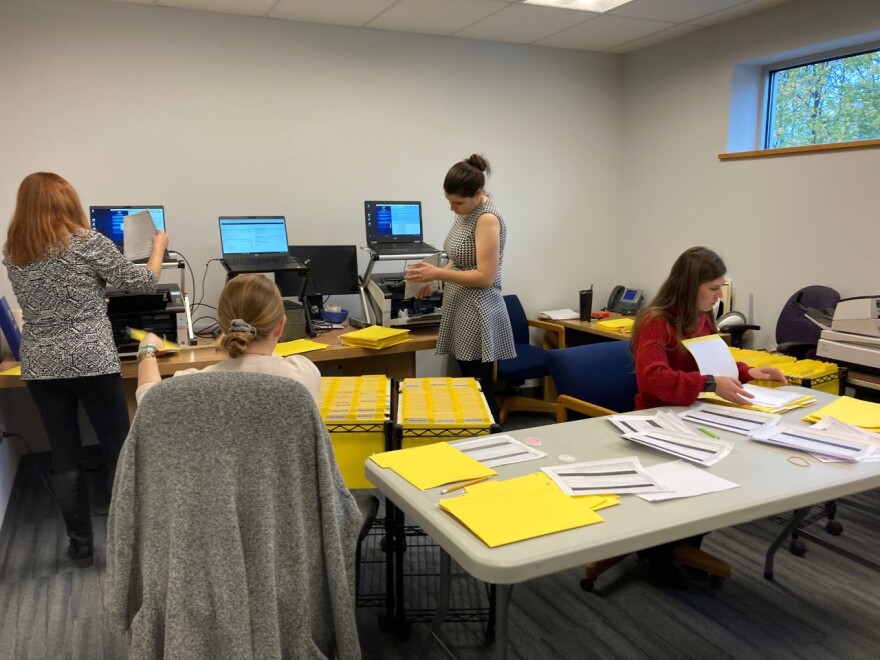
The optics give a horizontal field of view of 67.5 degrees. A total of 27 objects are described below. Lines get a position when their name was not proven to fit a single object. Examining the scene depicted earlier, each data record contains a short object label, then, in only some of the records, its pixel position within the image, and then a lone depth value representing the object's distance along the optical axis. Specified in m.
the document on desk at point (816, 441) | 1.71
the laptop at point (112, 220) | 3.15
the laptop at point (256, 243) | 3.40
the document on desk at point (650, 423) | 1.91
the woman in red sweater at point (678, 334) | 2.10
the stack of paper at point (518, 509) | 1.30
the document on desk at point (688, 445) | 1.69
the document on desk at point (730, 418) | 1.95
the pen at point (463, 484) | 1.50
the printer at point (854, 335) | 2.76
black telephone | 4.76
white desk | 1.23
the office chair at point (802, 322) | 3.37
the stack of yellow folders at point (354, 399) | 2.01
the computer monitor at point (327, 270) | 3.73
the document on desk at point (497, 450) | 1.70
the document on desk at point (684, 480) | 1.48
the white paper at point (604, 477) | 1.50
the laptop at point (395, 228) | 3.77
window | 3.58
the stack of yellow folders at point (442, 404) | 1.98
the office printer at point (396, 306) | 3.54
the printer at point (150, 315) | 2.94
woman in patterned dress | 2.87
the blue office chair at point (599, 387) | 2.40
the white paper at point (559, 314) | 4.59
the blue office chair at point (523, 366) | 4.04
